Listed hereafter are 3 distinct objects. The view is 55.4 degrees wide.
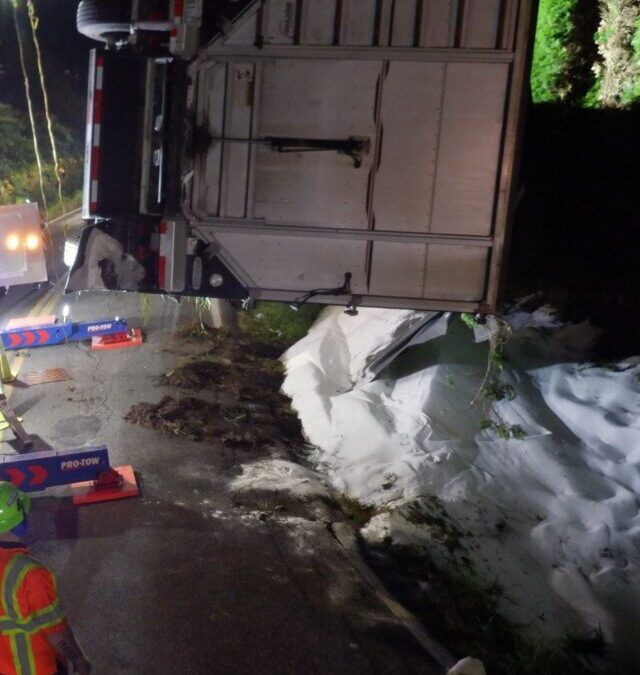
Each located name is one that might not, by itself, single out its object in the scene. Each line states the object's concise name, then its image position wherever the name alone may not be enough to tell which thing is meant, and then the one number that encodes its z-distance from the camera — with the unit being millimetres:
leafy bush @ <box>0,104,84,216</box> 19797
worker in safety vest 2766
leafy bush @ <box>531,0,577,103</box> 8234
